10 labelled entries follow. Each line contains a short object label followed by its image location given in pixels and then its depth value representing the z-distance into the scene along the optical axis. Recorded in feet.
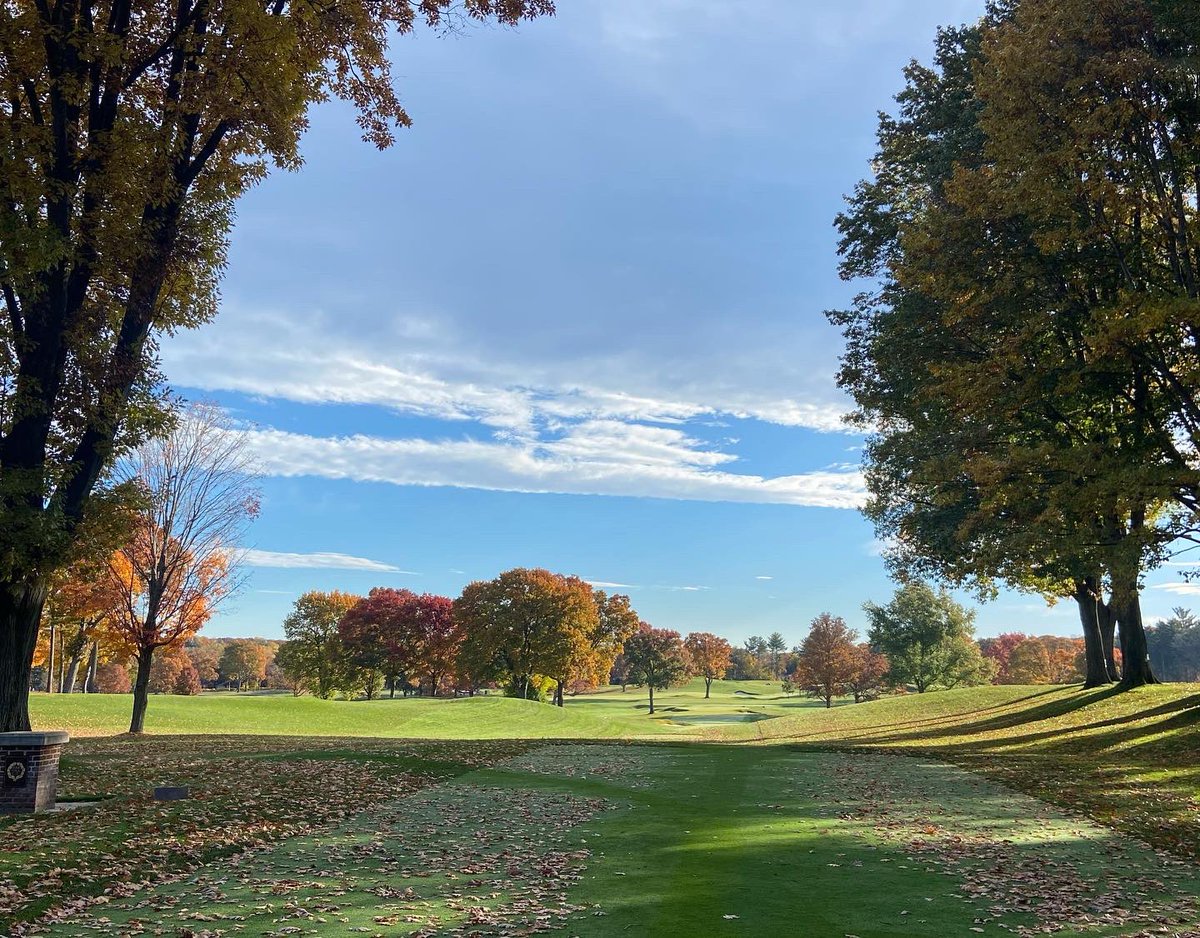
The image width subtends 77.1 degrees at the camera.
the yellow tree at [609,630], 233.88
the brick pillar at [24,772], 39.68
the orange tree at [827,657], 241.76
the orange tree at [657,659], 295.28
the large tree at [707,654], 370.94
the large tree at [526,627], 207.62
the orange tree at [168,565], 102.01
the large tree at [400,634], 246.68
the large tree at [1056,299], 56.08
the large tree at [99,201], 43.93
